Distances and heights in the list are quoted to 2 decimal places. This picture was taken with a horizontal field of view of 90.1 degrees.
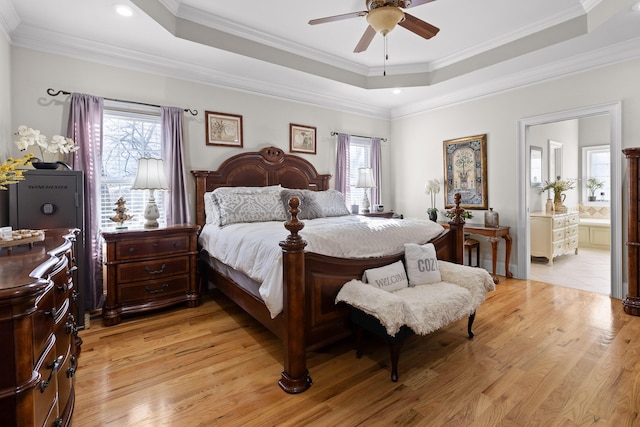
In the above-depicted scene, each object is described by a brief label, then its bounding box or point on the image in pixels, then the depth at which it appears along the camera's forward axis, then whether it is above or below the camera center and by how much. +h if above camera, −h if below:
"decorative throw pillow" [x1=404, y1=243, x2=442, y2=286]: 2.56 -0.50
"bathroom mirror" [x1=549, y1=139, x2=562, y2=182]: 6.11 +0.81
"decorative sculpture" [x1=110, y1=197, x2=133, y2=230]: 3.19 -0.04
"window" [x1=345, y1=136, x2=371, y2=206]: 5.49 +0.78
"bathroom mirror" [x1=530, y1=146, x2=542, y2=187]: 5.69 +0.63
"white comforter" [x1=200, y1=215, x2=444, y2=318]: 2.15 -0.29
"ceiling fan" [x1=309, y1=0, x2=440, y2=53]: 2.32 +1.48
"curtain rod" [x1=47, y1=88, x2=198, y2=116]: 3.08 +1.16
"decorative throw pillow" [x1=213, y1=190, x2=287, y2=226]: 3.38 +0.00
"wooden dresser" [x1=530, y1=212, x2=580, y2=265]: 5.18 -0.56
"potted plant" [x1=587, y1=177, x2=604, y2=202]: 6.63 +0.30
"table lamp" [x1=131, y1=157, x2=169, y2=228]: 3.23 +0.29
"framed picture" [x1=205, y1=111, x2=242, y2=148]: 3.99 +1.01
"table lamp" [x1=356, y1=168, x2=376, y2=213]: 5.09 +0.40
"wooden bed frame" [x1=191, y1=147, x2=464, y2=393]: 1.96 -0.65
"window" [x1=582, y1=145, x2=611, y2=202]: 6.57 +0.68
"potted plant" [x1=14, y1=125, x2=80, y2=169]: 2.55 +0.57
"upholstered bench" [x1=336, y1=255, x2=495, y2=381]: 1.96 -0.67
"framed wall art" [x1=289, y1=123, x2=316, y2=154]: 4.71 +1.02
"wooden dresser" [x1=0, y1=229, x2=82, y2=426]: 0.96 -0.45
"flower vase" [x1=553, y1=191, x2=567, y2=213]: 5.76 -0.04
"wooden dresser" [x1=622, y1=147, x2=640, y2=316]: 3.05 -0.33
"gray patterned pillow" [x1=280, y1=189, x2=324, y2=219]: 3.80 +0.02
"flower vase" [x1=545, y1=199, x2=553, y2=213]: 5.85 -0.09
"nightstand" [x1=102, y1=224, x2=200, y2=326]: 2.95 -0.59
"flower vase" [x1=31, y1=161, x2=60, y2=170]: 2.65 +0.39
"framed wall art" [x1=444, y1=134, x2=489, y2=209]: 4.69 +0.49
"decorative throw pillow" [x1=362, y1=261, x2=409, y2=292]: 2.38 -0.55
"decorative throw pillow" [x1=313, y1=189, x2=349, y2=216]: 3.97 +0.03
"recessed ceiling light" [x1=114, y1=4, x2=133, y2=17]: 2.60 +1.66
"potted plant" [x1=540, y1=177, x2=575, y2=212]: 5.79 +0.22
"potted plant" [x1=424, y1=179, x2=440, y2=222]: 4.92 +0.24
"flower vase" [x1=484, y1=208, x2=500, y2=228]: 4.39 -0.23
